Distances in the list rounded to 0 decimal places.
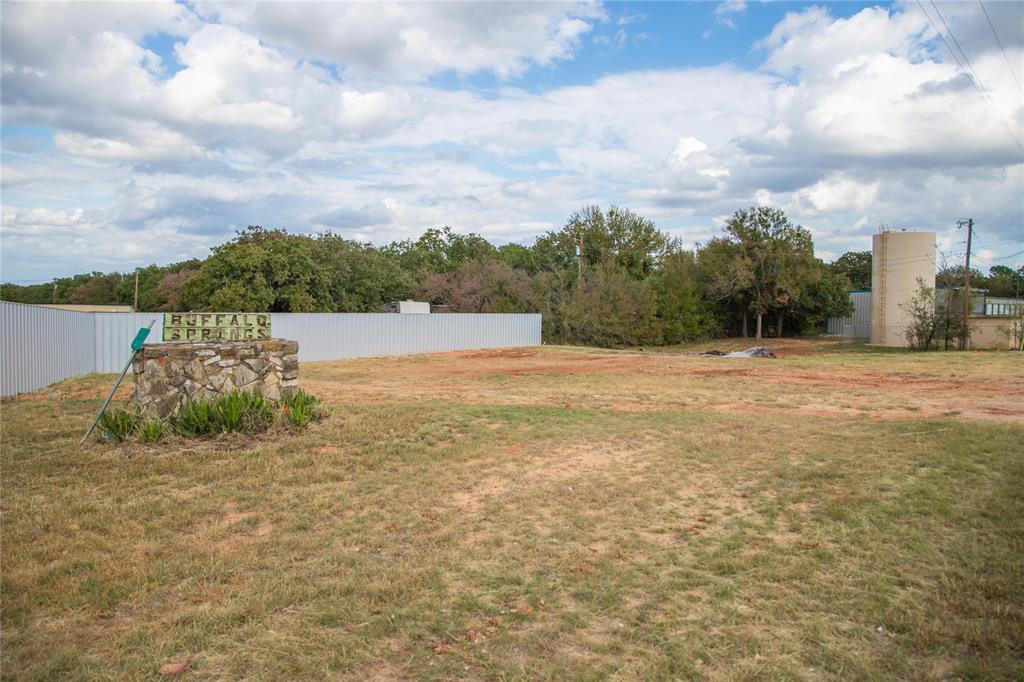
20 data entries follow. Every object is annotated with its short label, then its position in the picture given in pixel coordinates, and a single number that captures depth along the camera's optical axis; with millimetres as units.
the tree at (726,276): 42781
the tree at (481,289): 38906
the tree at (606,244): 52875
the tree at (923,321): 29203
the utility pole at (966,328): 28969
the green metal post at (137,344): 8328
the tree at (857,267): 65375
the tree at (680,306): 40688
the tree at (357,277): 40250
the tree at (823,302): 45469
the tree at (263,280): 34594
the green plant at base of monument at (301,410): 9055
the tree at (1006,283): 73188
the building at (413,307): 34812
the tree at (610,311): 35875
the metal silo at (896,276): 32906
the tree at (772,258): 42656
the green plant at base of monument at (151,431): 8055
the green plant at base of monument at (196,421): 8320
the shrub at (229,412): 8461
